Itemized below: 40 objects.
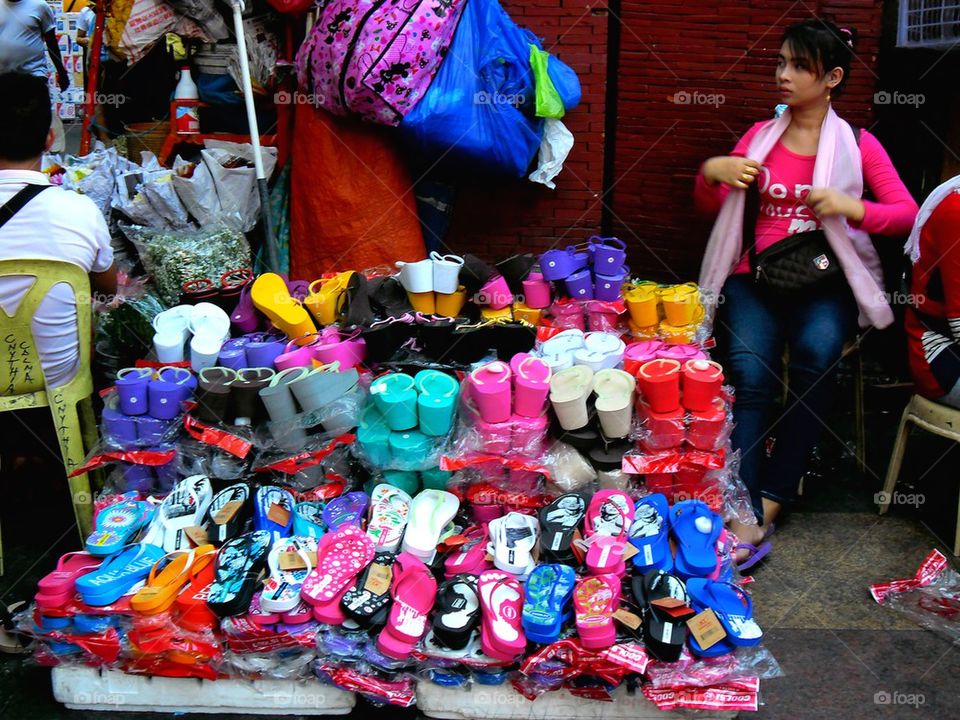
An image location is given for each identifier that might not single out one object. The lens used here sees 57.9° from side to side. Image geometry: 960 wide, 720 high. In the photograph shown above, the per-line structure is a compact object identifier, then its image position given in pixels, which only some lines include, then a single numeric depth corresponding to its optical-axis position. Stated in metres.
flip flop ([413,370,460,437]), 2.91
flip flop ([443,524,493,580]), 2.72
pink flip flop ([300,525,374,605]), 2.55
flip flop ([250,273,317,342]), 3.37
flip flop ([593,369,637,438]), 2.89
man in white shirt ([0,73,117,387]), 3.02
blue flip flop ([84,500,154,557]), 2.78
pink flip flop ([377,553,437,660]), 2.46
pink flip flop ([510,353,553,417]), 2.92
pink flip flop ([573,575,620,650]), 2.38
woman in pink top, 3.25
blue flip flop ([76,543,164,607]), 2.56
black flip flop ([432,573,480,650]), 2.44
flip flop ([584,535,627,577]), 2.58
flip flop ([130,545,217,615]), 2.54
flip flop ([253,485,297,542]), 2.91
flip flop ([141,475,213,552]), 2.86
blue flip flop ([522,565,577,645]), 2.40
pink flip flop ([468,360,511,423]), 2.90
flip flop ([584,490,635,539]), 2.73
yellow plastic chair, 3.04
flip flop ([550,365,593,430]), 2.90
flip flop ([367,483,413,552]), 2.81
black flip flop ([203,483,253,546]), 2.87
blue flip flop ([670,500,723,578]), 2.63
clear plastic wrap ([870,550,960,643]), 2.90
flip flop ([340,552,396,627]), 2.52
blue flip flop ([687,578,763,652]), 2.36
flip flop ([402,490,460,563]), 2.76
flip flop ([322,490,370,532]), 2.91
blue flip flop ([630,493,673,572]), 2.66
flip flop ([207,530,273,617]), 2.55
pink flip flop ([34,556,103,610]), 2.59
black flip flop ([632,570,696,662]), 2.37
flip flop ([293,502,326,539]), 2.90
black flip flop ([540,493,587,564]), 2.68
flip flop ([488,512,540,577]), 2.66
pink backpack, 3.60
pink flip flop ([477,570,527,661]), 2.41
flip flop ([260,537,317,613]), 2.53
